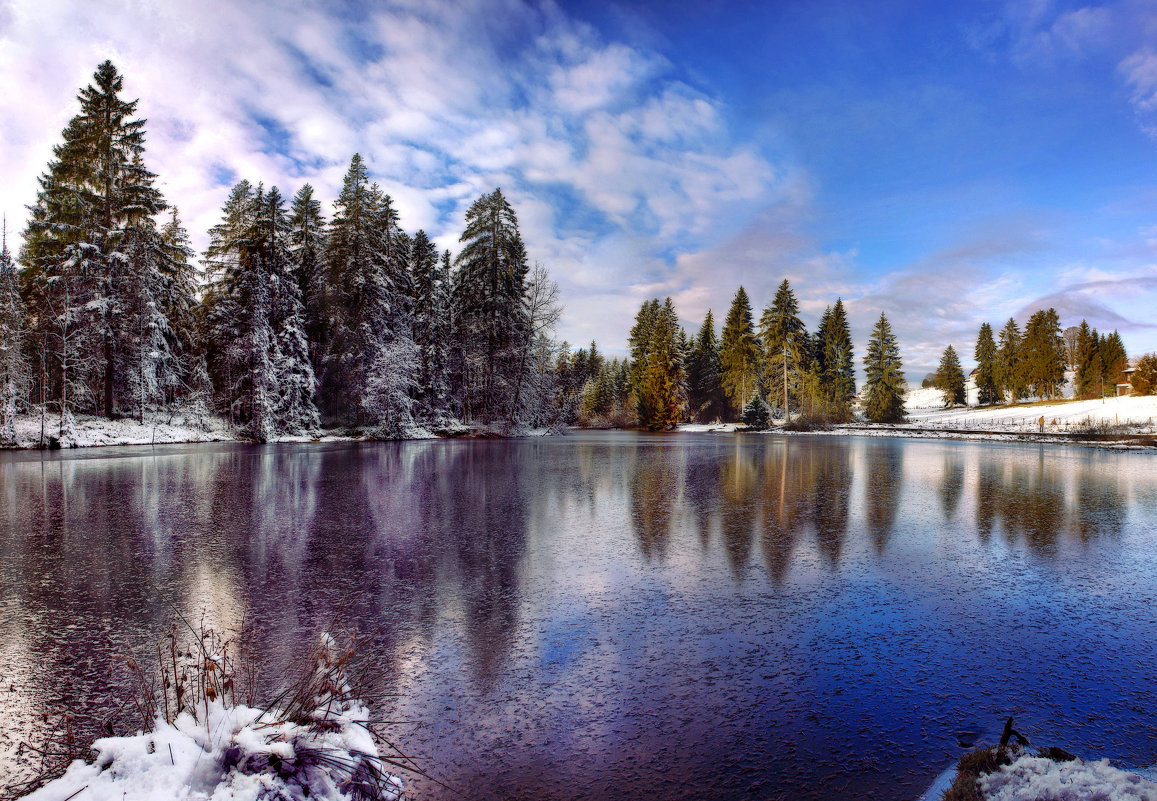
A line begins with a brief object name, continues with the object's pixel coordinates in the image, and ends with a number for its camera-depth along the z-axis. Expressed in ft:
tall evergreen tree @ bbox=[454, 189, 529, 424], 142.31
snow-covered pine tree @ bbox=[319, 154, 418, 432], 126.00
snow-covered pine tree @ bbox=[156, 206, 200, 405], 118.62
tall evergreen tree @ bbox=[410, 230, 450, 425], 145.59
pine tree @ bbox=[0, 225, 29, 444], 89.30
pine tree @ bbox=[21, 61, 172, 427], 102.68
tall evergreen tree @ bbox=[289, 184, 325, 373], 138.51
